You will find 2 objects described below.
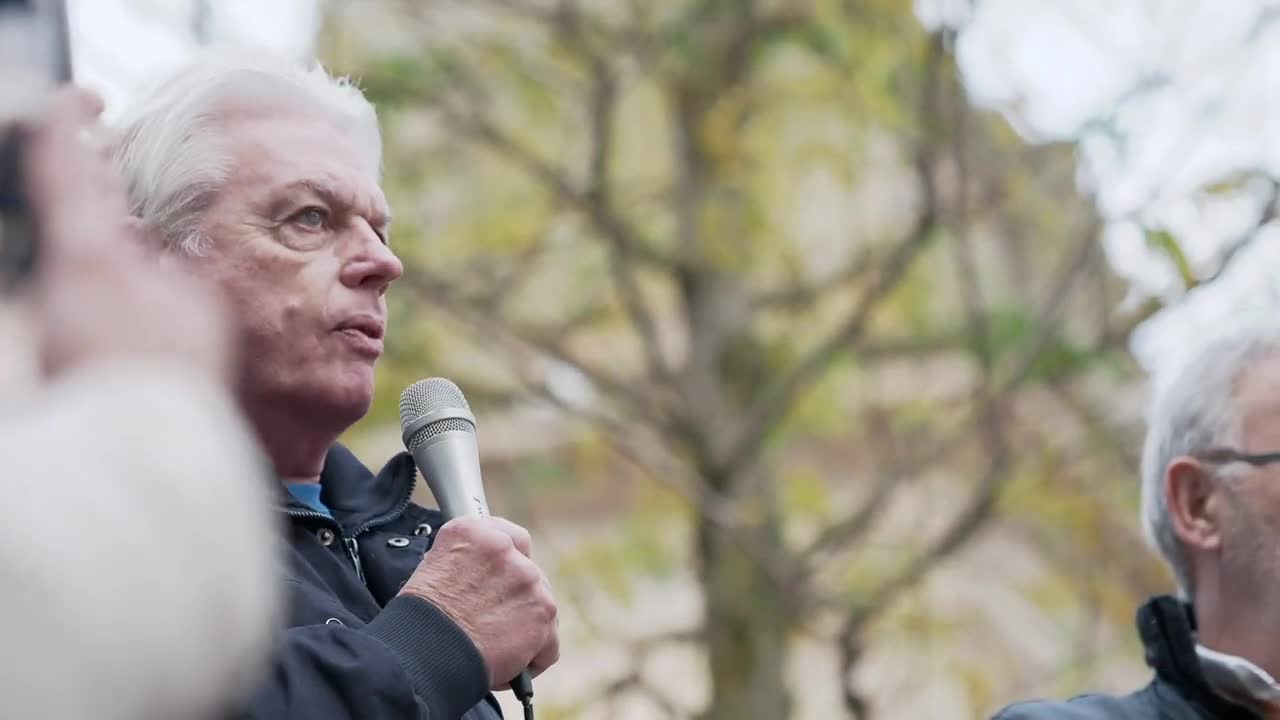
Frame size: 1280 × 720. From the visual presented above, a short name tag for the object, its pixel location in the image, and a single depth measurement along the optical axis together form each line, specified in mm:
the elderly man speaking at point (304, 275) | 4477
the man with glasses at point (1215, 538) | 6273
